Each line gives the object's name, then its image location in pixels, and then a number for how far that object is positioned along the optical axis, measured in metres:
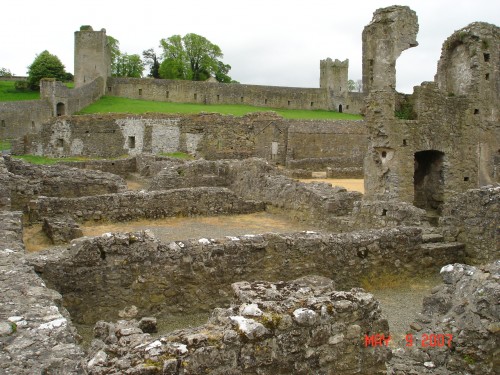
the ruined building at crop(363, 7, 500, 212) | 15.97
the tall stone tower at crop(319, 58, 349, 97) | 68.56
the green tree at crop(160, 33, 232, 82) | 77.62
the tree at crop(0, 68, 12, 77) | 81.79
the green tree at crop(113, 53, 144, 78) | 81.94
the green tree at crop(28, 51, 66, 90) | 63.91
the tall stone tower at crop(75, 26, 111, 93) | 59.91
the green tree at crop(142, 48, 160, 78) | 84.50
